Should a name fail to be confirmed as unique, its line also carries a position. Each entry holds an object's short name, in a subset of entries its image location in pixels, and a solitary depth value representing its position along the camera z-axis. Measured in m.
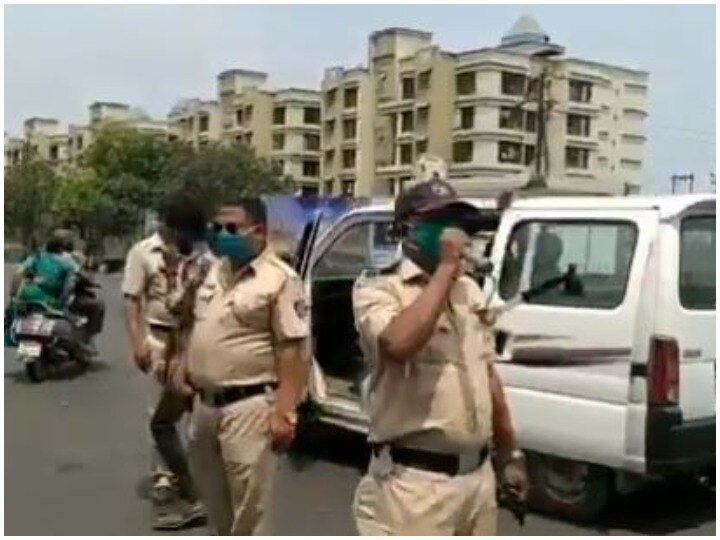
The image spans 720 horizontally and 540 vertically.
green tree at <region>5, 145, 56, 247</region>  41.69
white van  4.66
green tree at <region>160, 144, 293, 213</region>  44.26
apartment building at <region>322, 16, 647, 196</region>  64.25
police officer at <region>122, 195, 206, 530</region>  5.07
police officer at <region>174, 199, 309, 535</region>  3.85
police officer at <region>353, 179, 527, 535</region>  2.88
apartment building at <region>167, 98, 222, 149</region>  80.06
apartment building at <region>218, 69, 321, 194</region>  77.88
